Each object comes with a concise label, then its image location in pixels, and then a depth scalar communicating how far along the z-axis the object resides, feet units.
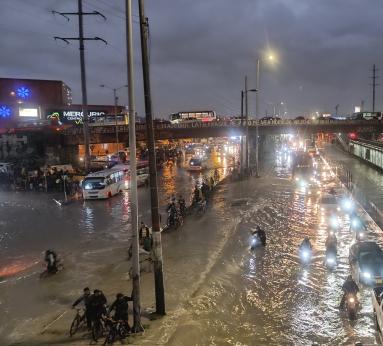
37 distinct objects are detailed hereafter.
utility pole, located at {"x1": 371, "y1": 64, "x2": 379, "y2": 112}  452.02
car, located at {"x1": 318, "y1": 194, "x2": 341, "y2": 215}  102.01
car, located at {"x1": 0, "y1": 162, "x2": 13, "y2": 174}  167.55
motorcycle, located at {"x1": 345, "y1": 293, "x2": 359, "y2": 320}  43.86
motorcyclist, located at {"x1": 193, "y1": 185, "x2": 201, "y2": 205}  107.19
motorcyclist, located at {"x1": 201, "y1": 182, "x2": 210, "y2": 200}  118.04
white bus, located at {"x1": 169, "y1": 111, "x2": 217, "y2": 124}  314.51
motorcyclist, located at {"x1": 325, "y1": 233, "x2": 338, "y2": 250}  62.08
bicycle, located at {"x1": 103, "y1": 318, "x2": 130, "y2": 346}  38.37
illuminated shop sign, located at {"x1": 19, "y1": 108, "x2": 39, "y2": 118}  305.12
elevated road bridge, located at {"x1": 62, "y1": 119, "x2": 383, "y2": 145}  230.48
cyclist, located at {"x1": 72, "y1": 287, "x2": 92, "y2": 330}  40.23
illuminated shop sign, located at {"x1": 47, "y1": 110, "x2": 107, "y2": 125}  320.09
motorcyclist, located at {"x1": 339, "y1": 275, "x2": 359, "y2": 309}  45.44
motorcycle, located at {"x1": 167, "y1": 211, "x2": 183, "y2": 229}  85.51
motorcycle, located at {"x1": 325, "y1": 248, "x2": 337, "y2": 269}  60.85
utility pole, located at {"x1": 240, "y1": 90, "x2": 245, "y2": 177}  180.23
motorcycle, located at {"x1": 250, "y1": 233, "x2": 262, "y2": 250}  71.10
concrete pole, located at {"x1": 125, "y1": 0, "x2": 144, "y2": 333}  39.55
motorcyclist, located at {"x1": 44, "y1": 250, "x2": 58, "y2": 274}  58.29
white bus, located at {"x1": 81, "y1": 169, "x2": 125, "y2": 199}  124.36
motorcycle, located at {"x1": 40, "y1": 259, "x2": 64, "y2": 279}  58.29
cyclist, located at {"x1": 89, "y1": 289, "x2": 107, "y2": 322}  39.91
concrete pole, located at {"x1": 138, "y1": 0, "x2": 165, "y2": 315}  42.83
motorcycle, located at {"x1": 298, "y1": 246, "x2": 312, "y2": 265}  64.12
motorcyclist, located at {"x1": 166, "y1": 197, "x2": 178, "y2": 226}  85.66
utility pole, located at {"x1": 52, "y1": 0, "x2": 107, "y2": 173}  152.65
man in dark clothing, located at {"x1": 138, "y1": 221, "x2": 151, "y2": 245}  69.59
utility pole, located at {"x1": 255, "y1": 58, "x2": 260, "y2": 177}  166.26
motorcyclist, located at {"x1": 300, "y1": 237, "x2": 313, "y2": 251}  65.72
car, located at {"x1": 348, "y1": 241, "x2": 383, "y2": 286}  52.31
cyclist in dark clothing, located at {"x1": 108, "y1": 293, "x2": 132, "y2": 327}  39.96
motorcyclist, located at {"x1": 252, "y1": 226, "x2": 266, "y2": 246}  71.36
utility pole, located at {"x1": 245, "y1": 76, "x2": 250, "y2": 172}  172.72
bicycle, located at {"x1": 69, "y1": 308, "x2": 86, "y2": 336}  40.24
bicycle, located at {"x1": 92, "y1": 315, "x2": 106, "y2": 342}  39.23
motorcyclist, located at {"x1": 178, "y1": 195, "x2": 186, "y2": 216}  94.84
